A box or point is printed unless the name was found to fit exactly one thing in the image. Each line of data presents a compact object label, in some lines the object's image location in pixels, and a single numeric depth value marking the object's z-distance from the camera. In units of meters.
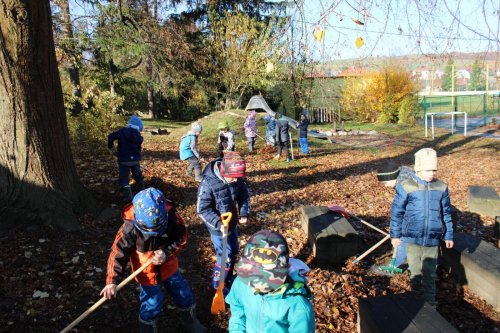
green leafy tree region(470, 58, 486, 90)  39.70
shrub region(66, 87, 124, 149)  10.93
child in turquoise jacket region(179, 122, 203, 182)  8.55
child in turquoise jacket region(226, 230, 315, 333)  2.30
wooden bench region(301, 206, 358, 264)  5.32
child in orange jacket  3.07
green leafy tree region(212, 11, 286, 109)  22.00
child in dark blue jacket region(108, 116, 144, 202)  7.28
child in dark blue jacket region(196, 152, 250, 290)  4.07
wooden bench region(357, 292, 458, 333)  3.16
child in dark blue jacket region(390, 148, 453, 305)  4.08
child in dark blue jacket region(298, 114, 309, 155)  14.41
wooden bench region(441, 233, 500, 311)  4.39
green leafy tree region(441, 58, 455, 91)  47.22
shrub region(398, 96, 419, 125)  26.00
